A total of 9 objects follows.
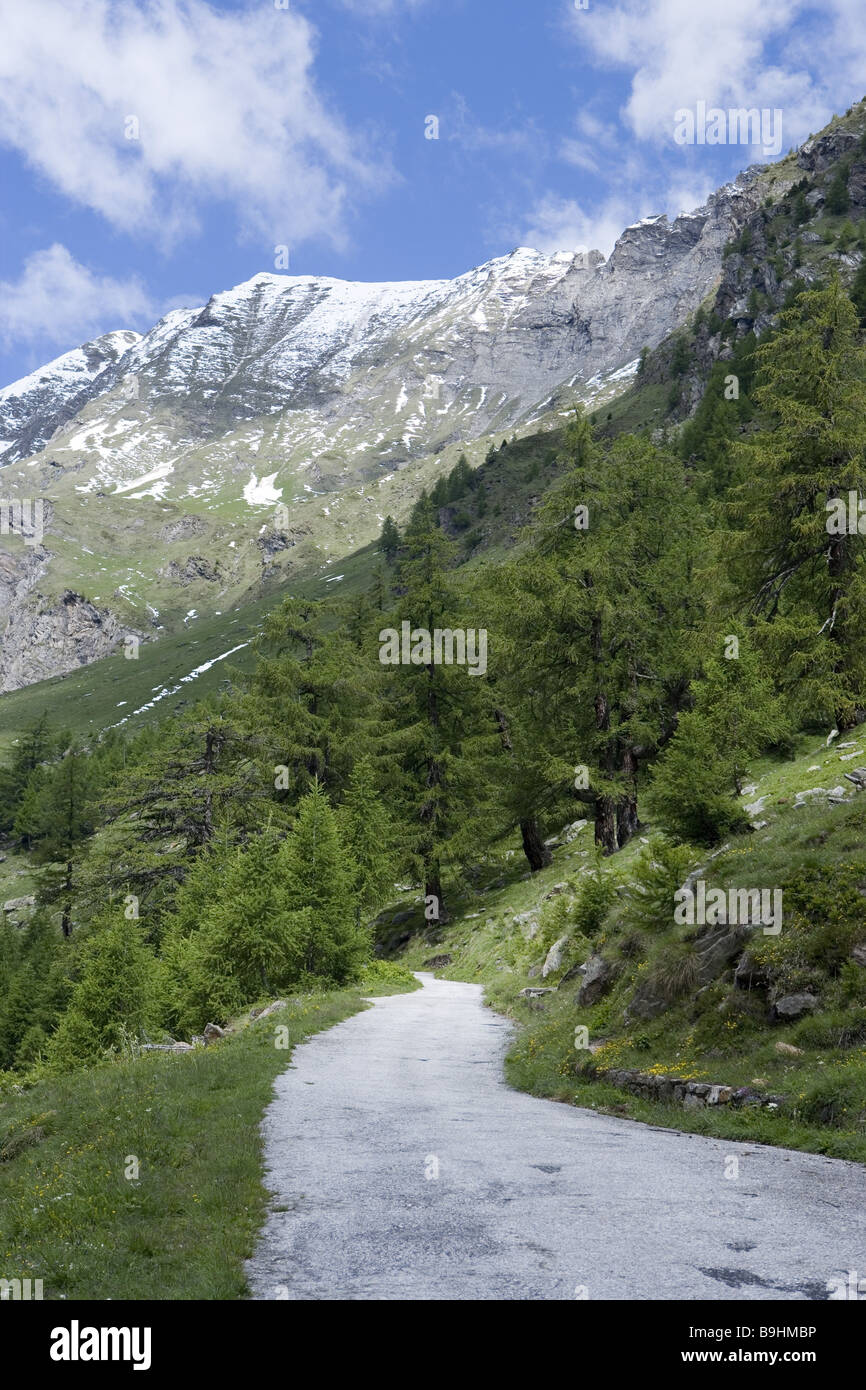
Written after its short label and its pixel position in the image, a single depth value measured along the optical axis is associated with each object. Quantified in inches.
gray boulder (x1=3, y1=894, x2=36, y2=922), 2933.1
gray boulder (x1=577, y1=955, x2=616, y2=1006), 613.3
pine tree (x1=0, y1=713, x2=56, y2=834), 3912.4
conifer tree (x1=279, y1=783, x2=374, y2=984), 1023.0
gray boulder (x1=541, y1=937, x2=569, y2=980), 844.0
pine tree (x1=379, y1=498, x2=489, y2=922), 1534.2
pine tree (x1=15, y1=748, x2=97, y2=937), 2241.6
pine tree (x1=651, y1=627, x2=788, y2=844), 636.1
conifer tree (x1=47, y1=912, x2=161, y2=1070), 842.2
